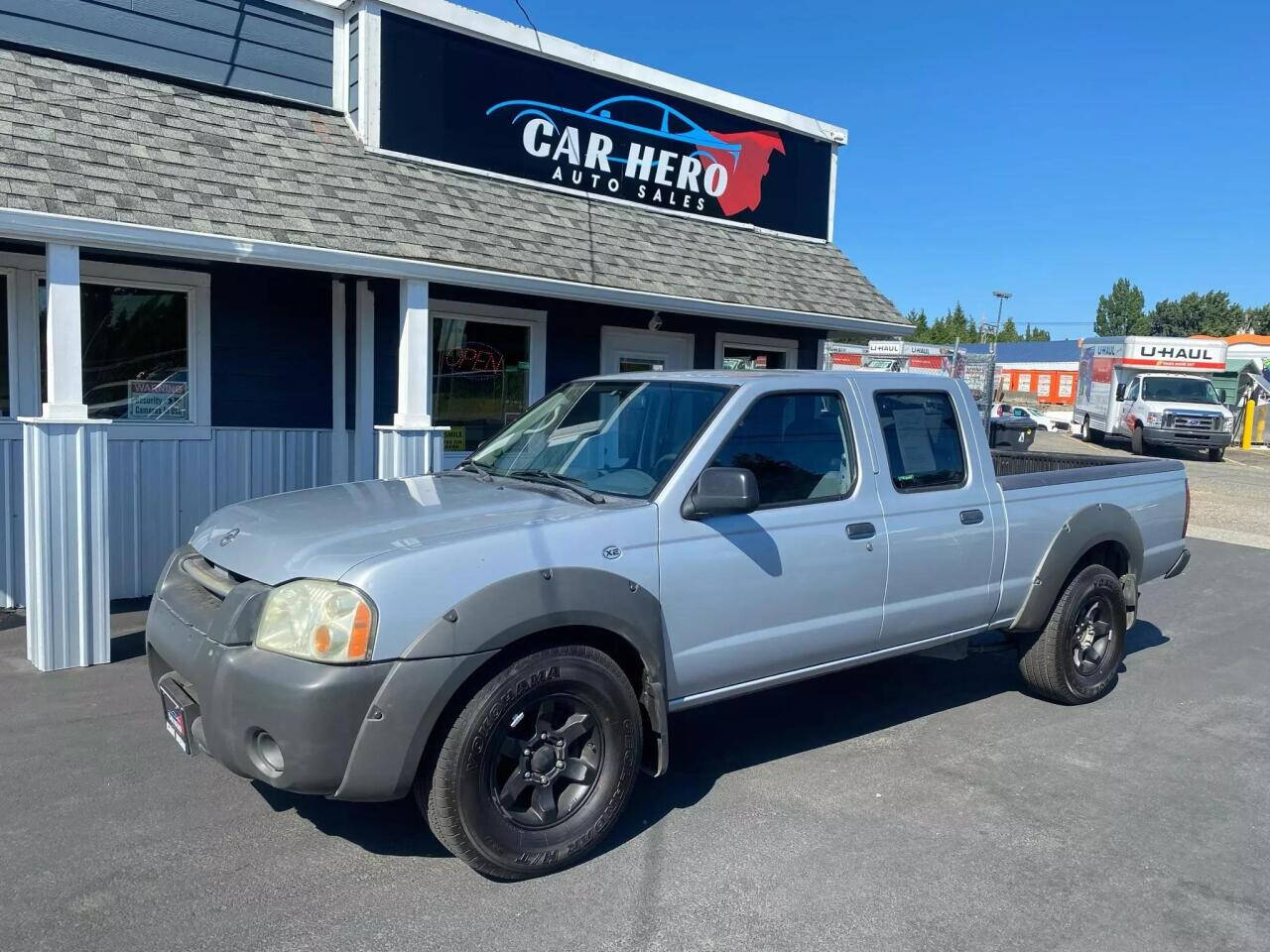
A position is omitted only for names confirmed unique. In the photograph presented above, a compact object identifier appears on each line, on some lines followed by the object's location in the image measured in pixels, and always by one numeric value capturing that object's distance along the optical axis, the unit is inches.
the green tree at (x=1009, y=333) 4175.2
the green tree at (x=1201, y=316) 3179.1
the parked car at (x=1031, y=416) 1430.9
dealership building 242.1
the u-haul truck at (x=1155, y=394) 1077.8
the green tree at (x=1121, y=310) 3735.2
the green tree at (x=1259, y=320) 2920.8
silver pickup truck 130.3
